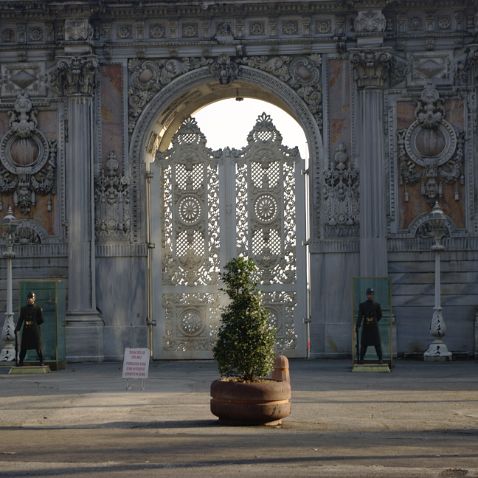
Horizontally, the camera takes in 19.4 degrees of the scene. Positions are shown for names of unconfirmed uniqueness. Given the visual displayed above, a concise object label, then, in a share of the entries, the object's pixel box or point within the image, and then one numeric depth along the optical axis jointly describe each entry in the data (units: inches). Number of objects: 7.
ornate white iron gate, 1242.0
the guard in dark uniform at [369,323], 1059.9
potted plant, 663.8
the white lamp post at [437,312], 1157.7
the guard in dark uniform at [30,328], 1074.0
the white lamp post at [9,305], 1144.2
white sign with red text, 839.7
